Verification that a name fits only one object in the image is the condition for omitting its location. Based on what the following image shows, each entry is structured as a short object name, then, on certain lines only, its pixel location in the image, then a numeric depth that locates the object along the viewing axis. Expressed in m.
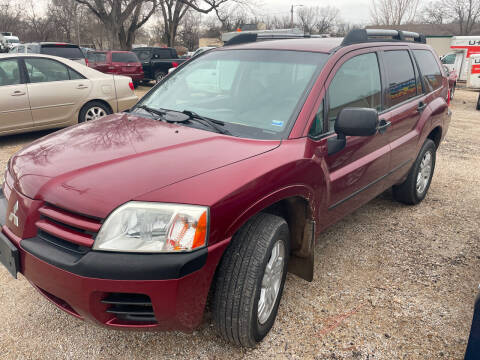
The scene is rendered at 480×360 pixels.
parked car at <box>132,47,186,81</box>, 17.05
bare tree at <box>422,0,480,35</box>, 46.38
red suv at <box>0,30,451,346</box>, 1.79
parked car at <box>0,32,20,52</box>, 16.75
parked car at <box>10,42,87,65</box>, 12.14
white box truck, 21.19
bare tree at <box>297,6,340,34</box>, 56.72
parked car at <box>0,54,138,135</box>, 6.33
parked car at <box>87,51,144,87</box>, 14.98
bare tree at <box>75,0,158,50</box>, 24.62
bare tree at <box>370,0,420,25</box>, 57.44
